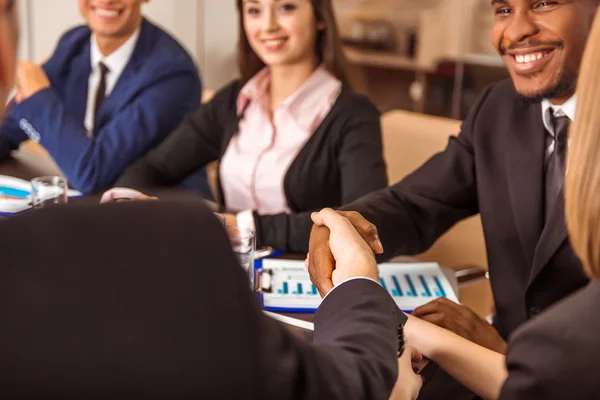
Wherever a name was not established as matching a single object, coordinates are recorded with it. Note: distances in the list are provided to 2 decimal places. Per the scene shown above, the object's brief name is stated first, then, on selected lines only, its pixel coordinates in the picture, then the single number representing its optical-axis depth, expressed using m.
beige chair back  1.94
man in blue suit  2.17
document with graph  1.31
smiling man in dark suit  1.43
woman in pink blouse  1.98
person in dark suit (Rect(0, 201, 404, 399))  0.60
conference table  1.26
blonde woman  0.79
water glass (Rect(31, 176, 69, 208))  1.76
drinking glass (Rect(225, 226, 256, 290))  1.35
